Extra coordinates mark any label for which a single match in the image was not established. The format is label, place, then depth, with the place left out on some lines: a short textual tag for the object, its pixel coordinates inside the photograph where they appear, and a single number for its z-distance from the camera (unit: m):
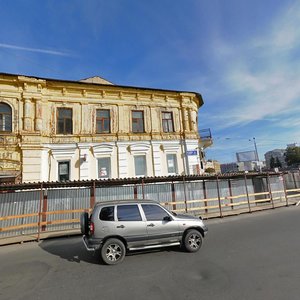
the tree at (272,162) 102.27
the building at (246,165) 59.34
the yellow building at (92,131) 16.44
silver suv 6.32
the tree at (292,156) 83.19
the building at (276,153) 129.82
